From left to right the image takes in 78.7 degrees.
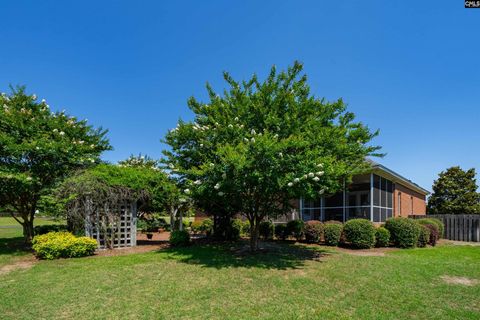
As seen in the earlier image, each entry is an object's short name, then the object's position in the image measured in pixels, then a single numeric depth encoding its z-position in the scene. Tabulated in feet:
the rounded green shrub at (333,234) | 40.81
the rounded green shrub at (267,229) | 49.78
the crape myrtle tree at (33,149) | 32.42
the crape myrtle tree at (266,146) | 24.53
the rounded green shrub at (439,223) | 46.91
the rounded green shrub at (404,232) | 39.73
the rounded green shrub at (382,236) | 39.68
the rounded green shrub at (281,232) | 47.36
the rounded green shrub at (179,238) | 40.34
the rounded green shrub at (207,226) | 55.07
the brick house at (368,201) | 54.24
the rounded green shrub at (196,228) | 63.36
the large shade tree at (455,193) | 83.51
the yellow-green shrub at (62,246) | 30.14
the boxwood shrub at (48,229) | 40.52
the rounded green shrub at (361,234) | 38.37
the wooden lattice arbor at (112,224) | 35.84
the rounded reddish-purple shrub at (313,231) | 42.83
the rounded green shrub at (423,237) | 41.83
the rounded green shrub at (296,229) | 45.80
